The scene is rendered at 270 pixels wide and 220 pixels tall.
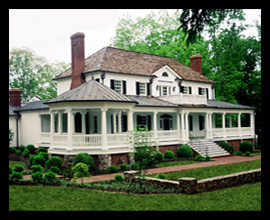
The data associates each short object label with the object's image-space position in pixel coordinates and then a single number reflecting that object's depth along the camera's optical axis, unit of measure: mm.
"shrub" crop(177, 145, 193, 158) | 24969
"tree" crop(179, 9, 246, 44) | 10742
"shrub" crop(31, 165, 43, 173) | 15114
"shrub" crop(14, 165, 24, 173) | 15602
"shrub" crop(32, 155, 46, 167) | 19844
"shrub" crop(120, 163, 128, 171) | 19219
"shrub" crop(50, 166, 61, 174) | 17044
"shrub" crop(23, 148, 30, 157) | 25688
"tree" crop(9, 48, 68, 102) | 39059
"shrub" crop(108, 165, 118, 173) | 18705
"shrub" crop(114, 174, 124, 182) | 14945
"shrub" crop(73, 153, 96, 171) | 18359
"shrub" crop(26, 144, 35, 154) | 27172
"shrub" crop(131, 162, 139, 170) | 19500
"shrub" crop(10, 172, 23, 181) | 13570
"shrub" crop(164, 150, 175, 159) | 24266
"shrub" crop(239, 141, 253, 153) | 29078
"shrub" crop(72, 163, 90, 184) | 13688
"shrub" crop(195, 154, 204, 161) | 23908
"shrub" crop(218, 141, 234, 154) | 27705
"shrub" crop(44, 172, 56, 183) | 13781
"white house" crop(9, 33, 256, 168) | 20000
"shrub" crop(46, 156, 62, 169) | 18516
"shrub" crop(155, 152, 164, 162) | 22969
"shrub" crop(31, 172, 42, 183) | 13566
